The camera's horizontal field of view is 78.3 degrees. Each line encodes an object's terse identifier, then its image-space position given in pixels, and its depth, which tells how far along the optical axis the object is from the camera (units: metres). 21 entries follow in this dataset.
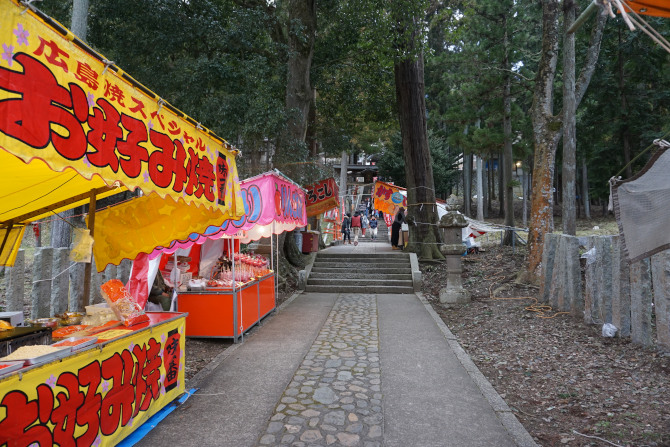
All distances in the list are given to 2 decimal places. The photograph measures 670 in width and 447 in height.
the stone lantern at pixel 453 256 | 10.55
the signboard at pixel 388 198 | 19.11
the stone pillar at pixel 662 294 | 5.28
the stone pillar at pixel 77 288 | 6.21
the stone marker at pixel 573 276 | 8.03
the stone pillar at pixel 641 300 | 5.74
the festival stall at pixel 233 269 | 7.20
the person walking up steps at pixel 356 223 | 25.00
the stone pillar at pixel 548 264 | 9.12
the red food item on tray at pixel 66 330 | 3.94
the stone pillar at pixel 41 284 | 5.55
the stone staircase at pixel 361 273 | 12.84
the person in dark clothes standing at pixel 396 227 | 17.95
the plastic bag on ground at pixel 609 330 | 6.45
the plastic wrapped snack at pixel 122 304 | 4.27
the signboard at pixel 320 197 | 13.36
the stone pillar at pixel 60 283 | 5.79
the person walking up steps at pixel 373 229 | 27.69
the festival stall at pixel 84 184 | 2.28
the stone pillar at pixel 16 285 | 5.26
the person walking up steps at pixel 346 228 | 26.77
